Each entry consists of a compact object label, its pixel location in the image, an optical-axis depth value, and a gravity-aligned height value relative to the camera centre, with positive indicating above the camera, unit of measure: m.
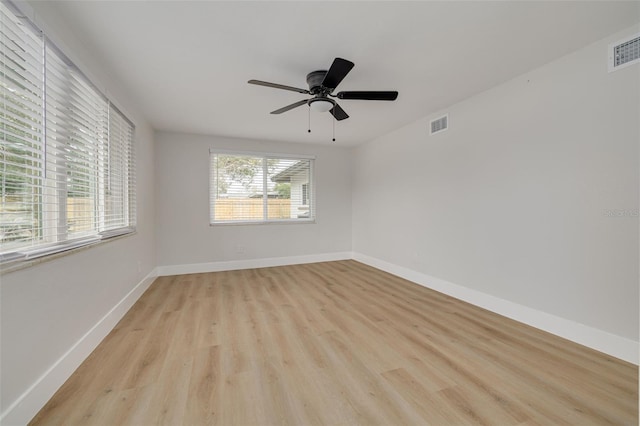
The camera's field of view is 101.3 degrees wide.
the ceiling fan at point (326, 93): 2.19 +1.06
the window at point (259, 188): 4.69 +0.43
